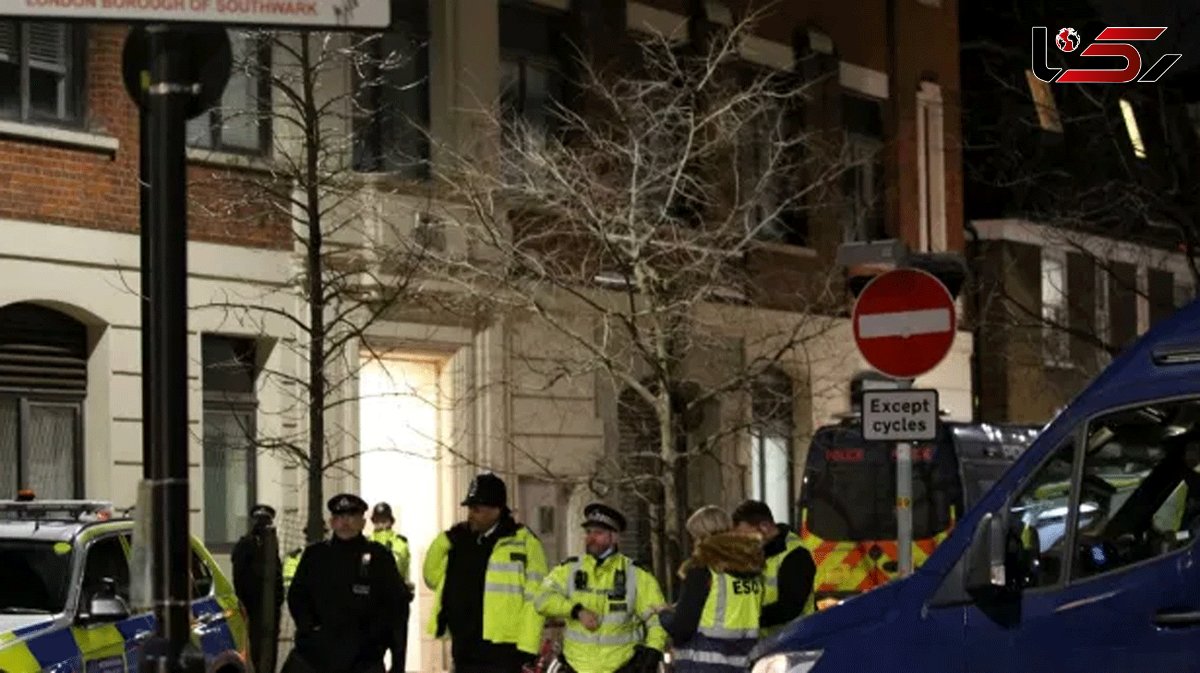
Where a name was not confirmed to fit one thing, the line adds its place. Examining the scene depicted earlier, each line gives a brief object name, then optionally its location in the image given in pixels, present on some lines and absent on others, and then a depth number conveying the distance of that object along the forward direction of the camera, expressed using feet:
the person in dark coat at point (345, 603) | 50.42
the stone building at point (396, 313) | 73.67
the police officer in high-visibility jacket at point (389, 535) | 77.95
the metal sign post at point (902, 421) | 50.24
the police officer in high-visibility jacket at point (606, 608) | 46.03
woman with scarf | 43.42
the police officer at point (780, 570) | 45.19
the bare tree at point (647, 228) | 76.33
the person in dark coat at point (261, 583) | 71.41
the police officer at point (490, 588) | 48.39
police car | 44.65
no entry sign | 51.60
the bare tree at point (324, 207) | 68.33
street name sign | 26.84
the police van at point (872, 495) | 79.25
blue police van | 27.84
